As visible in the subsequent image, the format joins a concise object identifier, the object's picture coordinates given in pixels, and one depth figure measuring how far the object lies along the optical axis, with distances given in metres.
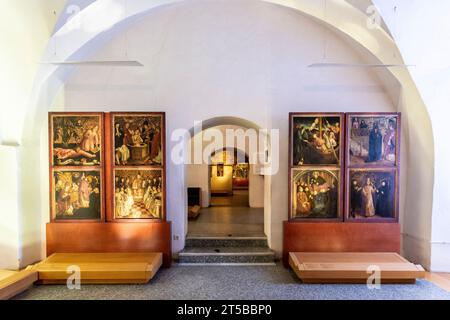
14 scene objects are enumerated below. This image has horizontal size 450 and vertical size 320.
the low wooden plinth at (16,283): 4.73
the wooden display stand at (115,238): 6.28
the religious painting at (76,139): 6.22
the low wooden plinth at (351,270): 5.41
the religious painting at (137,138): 6.30
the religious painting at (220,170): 19.32
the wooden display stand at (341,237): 6.34
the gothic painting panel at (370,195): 6.34
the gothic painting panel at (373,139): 6.26
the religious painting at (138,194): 6.35
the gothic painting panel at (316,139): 6.32
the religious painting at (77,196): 6.29
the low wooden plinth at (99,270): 5.34
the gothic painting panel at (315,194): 6.41
